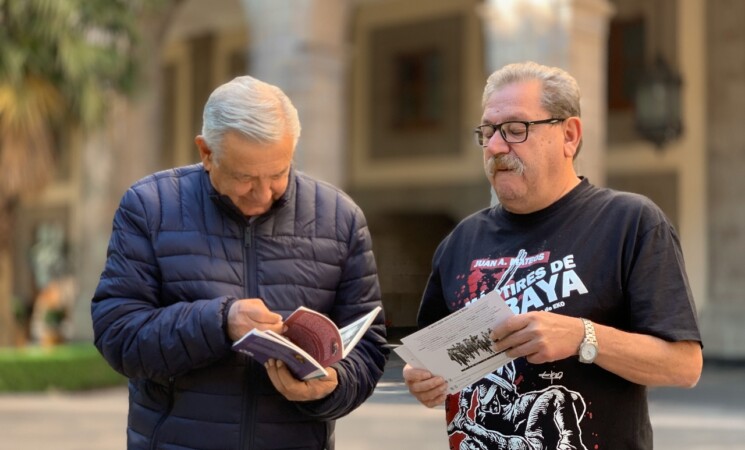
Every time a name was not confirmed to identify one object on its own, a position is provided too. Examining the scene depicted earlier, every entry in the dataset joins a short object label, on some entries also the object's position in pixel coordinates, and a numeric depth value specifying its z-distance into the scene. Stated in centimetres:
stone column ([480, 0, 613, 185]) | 1060
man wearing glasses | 229
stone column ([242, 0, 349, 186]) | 1301
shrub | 1386
